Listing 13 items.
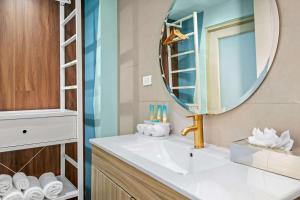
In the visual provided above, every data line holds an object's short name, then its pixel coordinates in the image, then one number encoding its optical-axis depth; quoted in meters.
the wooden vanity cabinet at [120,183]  0.77
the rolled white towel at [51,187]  1.67
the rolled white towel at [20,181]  1.60
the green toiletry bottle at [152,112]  1.50
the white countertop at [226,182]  0.59
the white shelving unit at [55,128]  1.54
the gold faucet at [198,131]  1.10
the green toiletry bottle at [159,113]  1.44
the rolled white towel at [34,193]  1.58
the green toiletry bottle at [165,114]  1.40
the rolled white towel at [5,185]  1.53
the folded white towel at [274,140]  0.78
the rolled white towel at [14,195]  1.50
